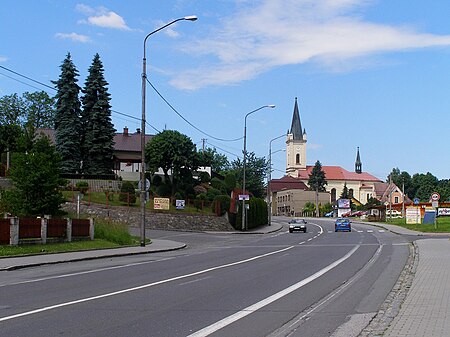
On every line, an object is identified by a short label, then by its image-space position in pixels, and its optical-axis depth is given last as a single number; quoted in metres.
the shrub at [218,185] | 74.94
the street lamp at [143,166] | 32.69
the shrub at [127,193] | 52.50
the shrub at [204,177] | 79.19
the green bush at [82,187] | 54.17
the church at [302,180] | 170.62
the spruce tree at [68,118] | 65.44
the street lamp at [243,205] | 59.34
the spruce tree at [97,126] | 66.25
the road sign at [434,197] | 49.49
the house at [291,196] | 158.00
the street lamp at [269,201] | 76.46
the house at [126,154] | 77.75
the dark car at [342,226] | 62.33
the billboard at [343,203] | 144.46
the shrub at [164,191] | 60.31
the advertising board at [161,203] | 52.69
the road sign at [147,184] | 33.66
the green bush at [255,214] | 61.06
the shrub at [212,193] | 63.50
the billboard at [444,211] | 100.84
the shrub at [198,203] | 57.23
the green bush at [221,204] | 58.22
